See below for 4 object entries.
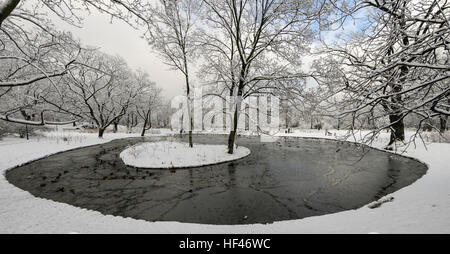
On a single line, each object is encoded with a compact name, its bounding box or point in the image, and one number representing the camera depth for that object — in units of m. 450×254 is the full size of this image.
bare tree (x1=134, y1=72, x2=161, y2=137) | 30.23
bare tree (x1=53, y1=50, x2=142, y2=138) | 24.59
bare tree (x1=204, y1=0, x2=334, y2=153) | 10.69
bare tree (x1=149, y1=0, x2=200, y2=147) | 13.18
